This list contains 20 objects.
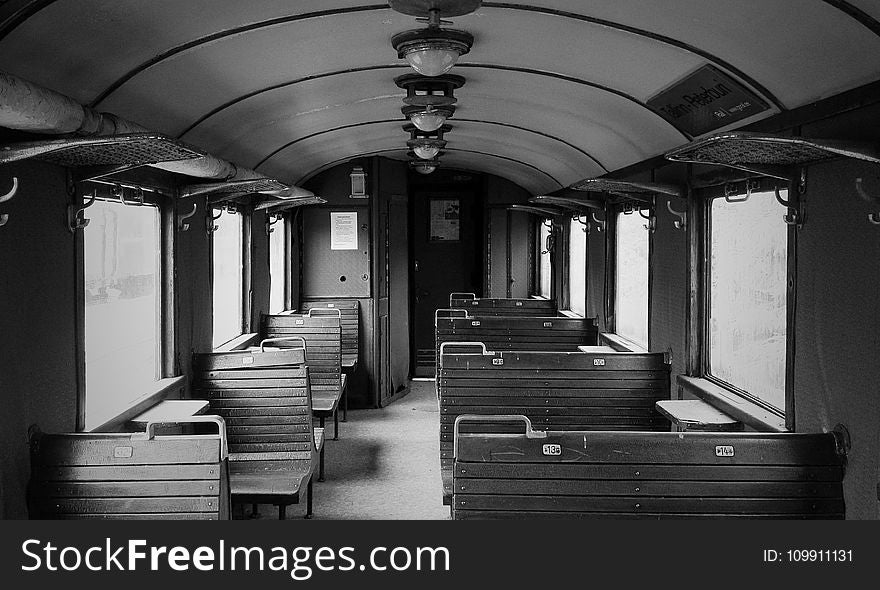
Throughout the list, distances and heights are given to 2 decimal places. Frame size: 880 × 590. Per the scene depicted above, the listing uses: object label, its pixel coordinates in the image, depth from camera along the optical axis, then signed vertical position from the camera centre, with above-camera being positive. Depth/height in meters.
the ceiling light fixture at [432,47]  4.43 +1.17
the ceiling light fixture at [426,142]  9.12 +1.47
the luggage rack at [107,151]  3.30 +0.53
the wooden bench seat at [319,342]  8.94 -0.67
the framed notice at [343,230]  11.63 +0.62
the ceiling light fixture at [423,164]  11.86 +1.51
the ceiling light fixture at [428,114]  6.62 +1.23
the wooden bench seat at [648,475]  3.73 -0.86
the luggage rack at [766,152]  3.27 +0.51
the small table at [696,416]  4.85 -0.82
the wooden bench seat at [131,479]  3.88 -0.88
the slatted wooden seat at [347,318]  11.28 -0.53
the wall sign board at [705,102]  4.42 +0.94
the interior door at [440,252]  13.84 +0.37
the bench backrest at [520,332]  8.14 -0.53
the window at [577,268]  10.30 +0.08
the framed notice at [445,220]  13.85 +0.87
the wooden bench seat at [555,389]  5.74 -0.76
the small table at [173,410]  5.26 -0.82
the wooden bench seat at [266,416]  5.85 -0.95
